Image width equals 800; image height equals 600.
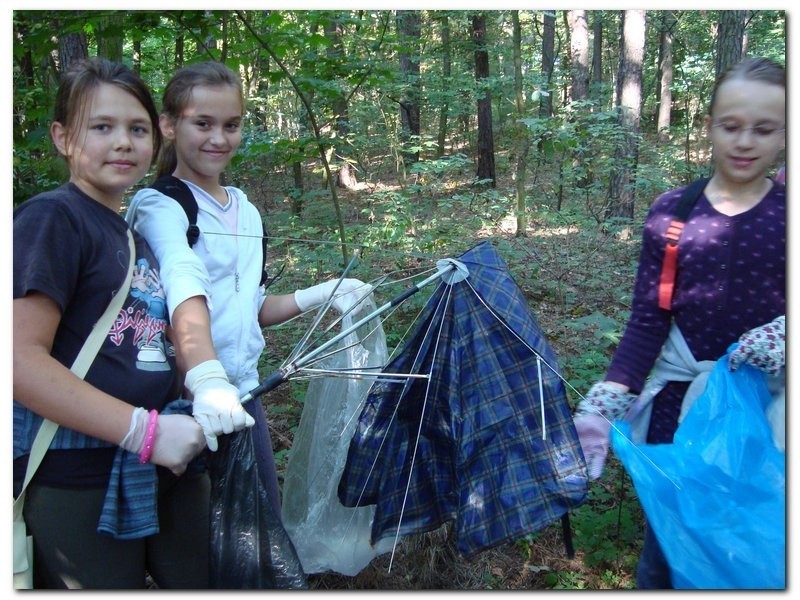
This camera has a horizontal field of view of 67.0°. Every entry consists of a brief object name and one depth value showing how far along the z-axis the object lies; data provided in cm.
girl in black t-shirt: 125
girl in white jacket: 159
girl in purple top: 151
